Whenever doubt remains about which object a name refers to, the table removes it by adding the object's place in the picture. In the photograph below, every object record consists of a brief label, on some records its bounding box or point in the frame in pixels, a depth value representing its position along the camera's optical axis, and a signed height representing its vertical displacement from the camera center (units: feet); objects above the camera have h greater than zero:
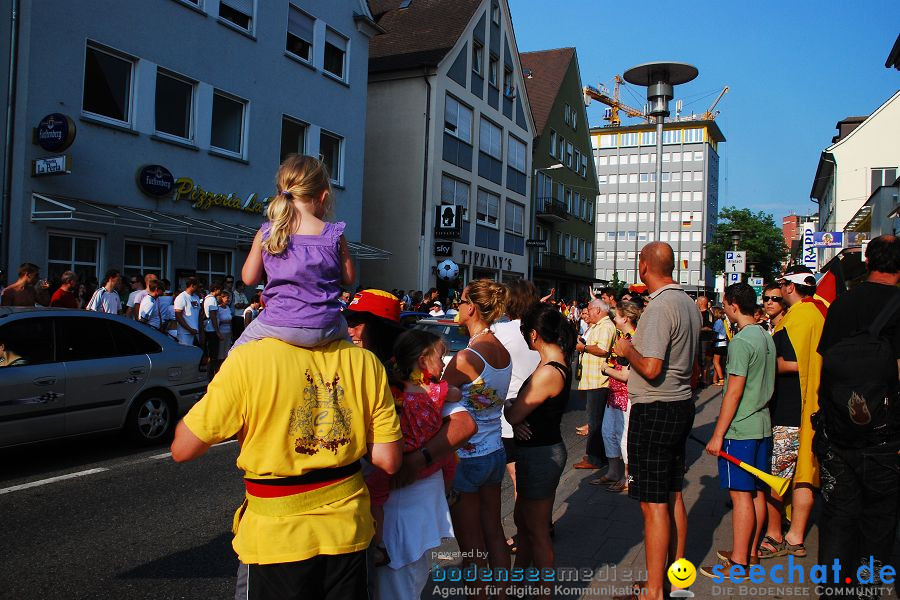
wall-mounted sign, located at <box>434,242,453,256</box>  91.97 +7.51
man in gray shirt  12.51 -1.56
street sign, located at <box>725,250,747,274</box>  65.72 +5.39
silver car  21.77 -2.81
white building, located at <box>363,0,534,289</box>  90.89 +23.02
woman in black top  12.46 -2.40
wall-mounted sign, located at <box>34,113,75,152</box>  42.25 +9.45
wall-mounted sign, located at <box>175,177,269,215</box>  53.52 +7.89
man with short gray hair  23.76 -2.06
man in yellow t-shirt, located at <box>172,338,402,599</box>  6.91 -1.48
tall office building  327.47 +56.38
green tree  158.10 +18.34
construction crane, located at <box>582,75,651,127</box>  393.50 +120.67
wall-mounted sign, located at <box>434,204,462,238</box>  90.74 +11.05
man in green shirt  14.16 -2.26
